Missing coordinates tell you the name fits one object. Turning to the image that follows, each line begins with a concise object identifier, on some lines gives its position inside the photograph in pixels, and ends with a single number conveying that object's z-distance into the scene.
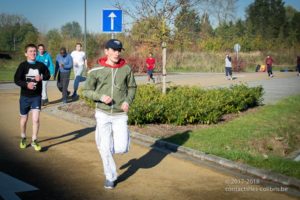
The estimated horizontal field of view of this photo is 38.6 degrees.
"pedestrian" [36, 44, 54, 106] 13.35
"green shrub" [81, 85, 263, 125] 10.15
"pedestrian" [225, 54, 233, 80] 29.81
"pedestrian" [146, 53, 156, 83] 23.77
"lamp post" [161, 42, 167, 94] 13.49
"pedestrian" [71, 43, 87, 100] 15.62
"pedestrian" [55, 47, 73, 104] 14.16
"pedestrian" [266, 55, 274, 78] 33.91
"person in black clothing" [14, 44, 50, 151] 7.77
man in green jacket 5.77
